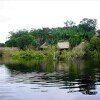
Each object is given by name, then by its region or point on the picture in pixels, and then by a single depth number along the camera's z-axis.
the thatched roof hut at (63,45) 41.69
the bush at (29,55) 35.66
